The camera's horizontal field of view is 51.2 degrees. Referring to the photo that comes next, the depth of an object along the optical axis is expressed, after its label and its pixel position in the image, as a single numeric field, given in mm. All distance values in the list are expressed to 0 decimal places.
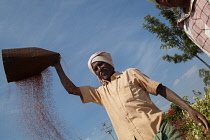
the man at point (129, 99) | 2400
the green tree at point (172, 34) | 14938
